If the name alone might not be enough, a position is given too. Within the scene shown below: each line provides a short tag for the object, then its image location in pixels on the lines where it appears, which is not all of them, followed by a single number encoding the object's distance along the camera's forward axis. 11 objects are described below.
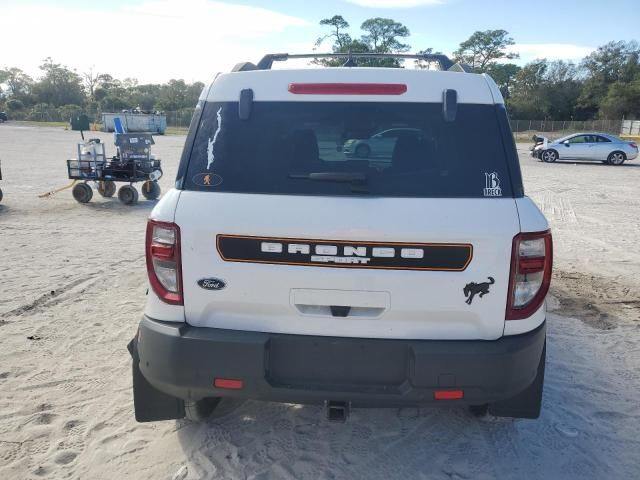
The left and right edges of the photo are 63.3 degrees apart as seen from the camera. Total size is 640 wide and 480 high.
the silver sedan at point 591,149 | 24.89
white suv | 2.47
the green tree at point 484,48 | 95.75
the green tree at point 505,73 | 90.26
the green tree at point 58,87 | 108.94
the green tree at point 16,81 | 114.06
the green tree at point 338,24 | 75.81
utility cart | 11.20
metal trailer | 52.41
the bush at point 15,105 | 94.62
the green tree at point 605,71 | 76.94
